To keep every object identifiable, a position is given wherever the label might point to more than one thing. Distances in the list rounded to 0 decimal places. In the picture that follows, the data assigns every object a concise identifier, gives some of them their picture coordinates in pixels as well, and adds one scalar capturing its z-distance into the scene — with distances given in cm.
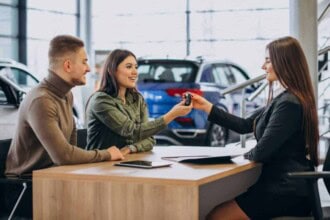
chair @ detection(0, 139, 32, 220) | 293
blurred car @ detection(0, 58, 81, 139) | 625
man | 293
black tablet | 285
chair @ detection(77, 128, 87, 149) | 379
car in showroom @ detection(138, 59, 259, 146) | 834
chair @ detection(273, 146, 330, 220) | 265
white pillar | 496
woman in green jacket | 347
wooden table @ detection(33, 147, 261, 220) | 254
